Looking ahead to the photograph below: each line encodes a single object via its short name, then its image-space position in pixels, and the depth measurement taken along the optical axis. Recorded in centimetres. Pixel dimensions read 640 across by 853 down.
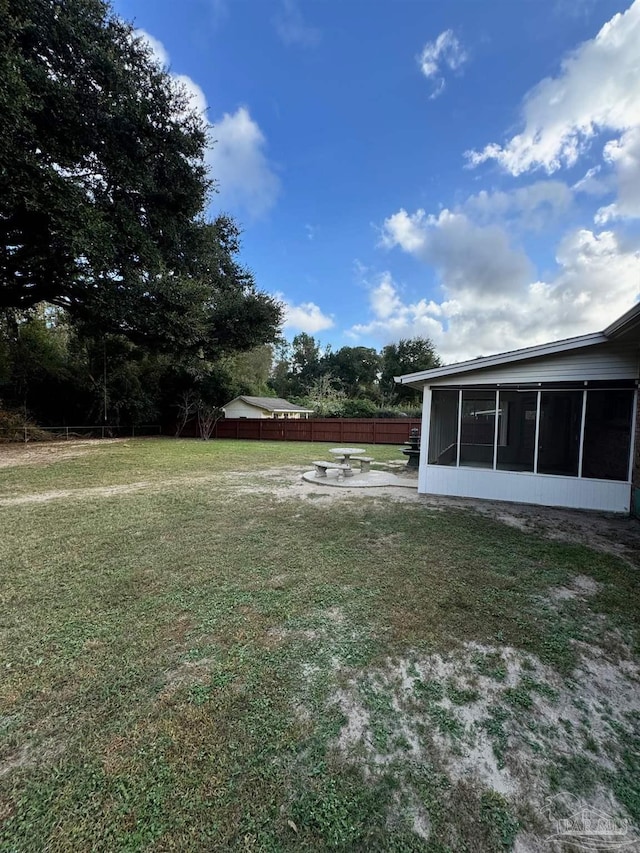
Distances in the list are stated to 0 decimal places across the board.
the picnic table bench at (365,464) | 928
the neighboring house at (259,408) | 2525
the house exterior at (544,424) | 570
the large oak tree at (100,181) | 661
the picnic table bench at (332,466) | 805
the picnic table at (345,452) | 860
